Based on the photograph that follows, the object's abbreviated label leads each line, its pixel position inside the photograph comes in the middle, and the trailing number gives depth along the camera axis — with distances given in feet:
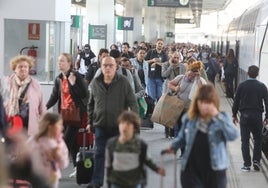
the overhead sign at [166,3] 114.01
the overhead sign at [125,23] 107.86
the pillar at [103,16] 102.37
